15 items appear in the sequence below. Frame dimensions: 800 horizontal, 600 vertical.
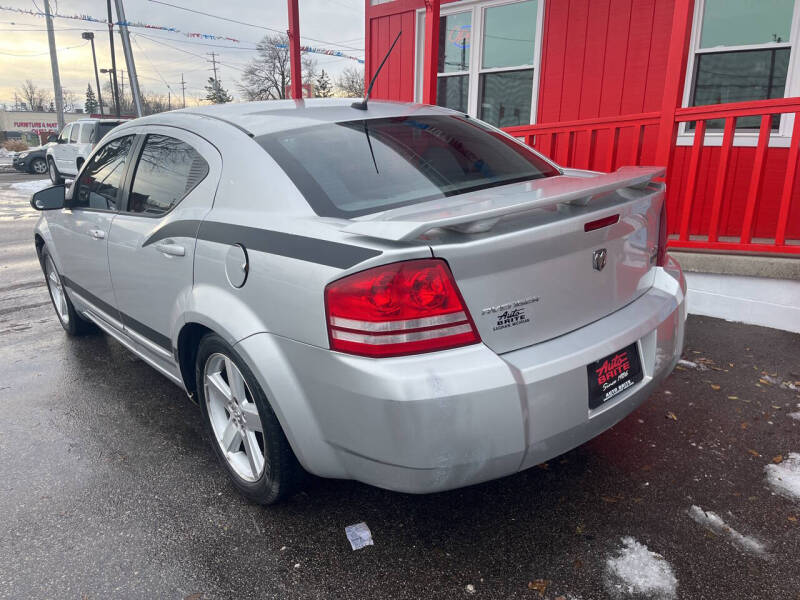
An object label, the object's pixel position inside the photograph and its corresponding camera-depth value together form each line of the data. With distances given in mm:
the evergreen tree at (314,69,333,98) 63044
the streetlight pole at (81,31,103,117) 48750
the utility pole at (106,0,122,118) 36625
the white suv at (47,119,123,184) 17047
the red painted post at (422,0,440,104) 6730
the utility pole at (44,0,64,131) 30392
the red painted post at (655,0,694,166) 4613
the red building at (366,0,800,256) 4695
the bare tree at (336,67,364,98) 57688
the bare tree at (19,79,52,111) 101450
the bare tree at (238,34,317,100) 54188
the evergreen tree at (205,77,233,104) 74125
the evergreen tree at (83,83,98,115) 97231
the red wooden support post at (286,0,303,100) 8141
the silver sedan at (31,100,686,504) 1846
